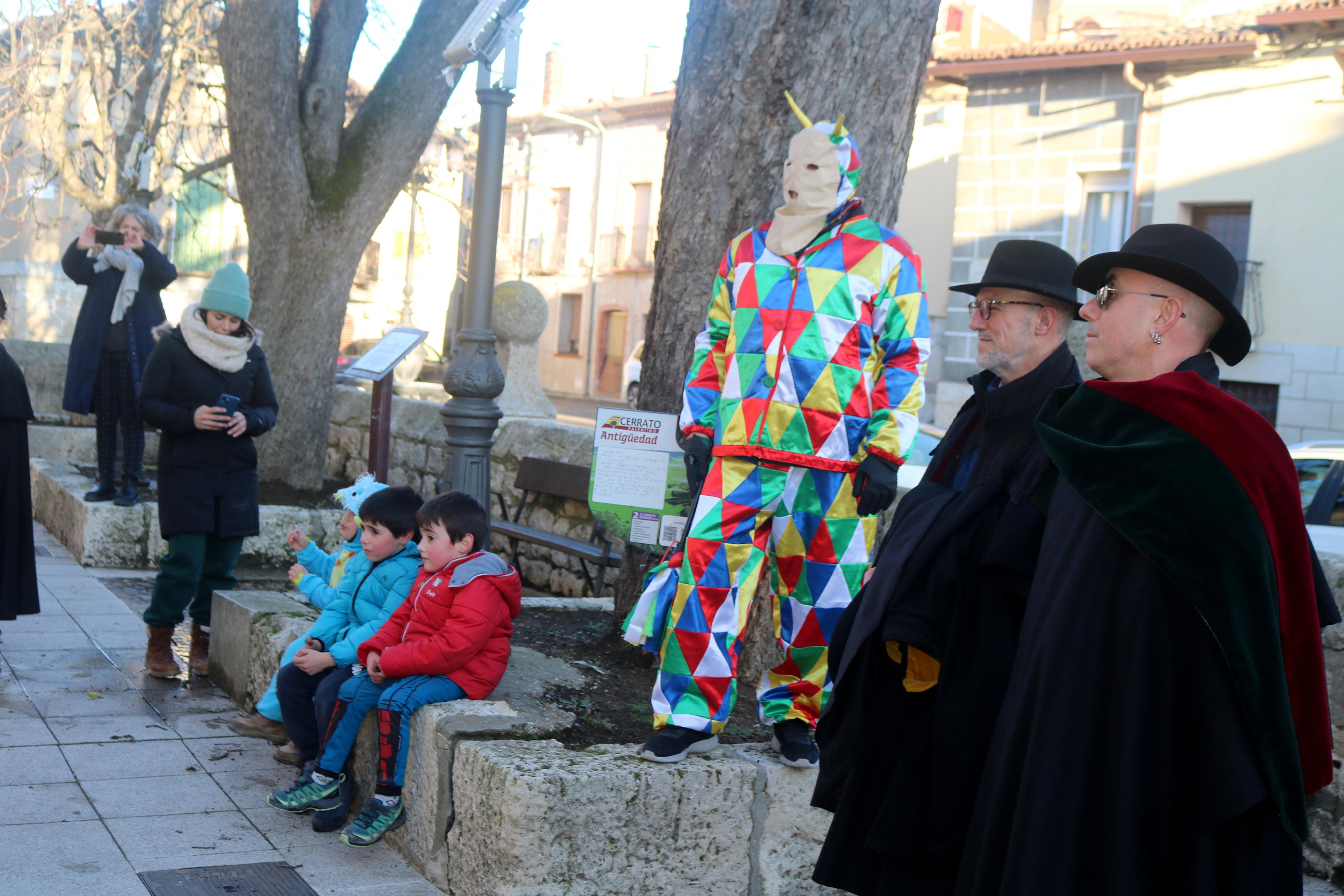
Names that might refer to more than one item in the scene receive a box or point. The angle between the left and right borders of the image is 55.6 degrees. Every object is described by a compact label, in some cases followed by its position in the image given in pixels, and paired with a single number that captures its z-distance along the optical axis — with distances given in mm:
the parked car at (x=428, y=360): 31594
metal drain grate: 3283
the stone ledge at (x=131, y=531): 7516
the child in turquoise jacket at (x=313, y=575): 4391
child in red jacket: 3695
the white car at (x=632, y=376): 28953
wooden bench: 6969
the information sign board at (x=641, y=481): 4410
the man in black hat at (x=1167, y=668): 1941
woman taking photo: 7758
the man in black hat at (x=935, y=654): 2416
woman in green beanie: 5113
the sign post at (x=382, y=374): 6410
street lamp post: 5742
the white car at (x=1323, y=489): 6656
